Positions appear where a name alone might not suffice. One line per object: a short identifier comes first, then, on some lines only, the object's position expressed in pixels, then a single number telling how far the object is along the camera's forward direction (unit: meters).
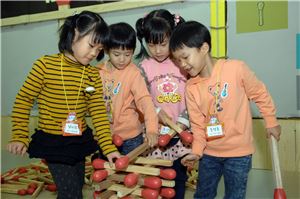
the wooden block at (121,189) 1.59
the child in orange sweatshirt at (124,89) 1.78
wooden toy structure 1.55
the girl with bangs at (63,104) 1.53
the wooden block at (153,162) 1.65
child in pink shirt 1.80
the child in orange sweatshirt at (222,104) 1.60
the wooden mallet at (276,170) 1.62
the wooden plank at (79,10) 3.08
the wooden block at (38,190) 2.31
